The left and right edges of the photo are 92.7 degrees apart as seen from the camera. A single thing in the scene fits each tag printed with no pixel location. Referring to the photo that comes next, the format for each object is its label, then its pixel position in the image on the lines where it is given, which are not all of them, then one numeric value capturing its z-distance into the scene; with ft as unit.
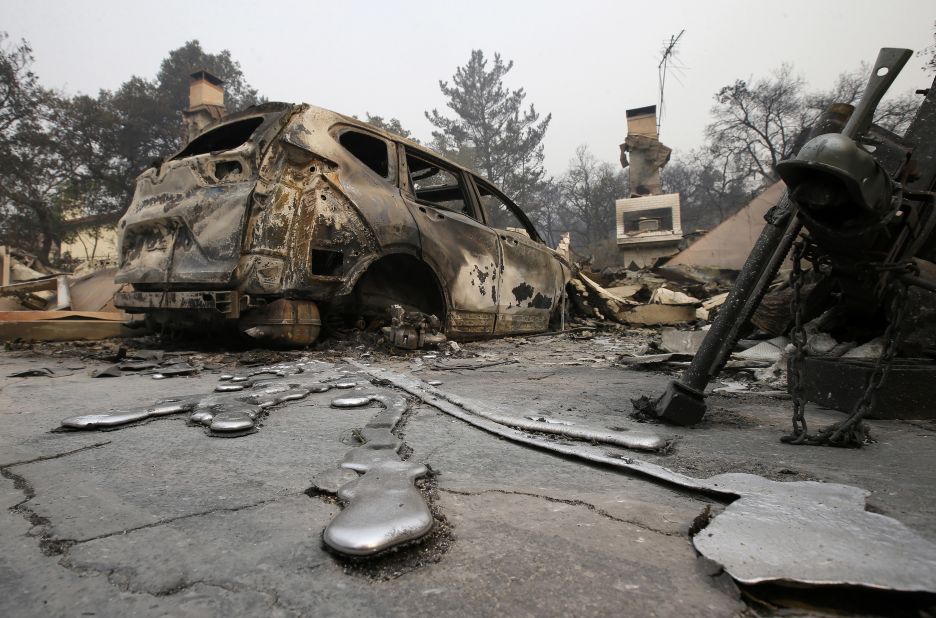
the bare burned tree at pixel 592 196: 100.12
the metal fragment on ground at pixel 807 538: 2.15
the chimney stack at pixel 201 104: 57.26
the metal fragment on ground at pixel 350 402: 6.16
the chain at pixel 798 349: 4.29
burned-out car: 9.62
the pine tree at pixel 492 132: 86.79
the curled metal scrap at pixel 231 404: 4.93
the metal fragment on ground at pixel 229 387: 7.00
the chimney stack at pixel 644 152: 59.82
